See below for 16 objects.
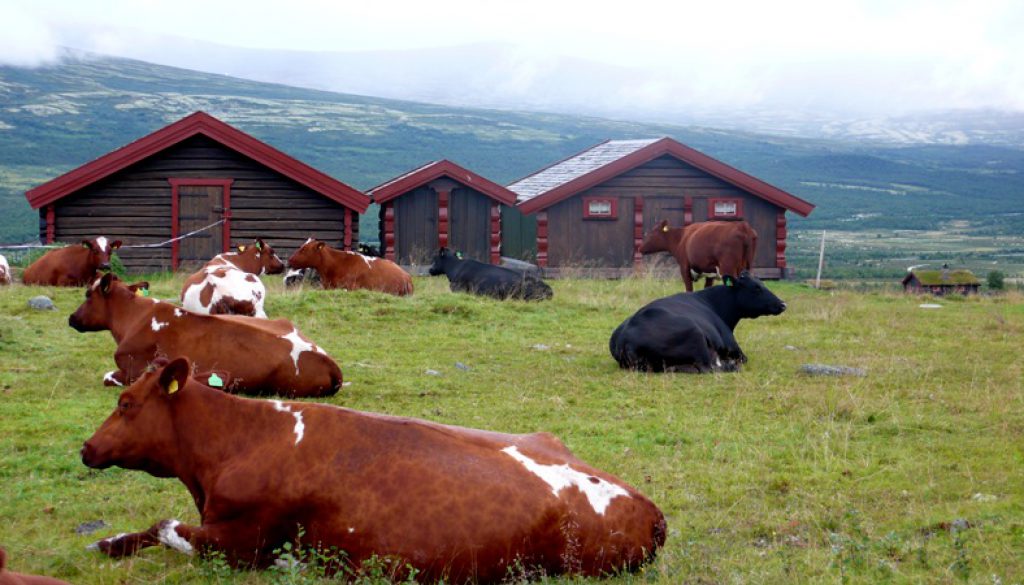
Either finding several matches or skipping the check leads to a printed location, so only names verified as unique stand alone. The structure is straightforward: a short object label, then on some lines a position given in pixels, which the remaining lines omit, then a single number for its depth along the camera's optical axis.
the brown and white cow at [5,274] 23.39
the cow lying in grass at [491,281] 22.77
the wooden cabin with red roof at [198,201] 29.78
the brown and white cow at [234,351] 11.66
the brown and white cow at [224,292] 16.47
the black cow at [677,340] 14.26
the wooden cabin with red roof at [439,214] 33.59
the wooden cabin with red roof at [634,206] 35.22
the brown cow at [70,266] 22.67
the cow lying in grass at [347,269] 23.38
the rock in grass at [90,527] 7.33
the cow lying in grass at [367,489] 6.11
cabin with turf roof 38.78
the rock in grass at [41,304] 17.83
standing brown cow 24.52
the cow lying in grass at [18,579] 4.17
